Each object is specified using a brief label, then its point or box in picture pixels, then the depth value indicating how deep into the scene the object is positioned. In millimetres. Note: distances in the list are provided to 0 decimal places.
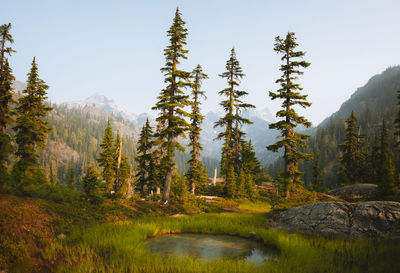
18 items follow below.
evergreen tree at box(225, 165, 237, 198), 25984
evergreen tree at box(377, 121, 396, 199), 21016
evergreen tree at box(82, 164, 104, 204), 13883
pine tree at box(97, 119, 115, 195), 33281
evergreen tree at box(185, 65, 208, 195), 26500
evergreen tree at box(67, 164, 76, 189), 54625
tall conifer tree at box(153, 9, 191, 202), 18609
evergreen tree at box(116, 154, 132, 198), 35759
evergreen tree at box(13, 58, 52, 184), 22422
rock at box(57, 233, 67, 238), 8464
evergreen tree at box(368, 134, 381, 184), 42338
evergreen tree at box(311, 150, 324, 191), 57169
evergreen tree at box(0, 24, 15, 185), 21344
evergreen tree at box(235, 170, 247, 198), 26355
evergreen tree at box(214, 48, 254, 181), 28609
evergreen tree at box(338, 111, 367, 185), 42300
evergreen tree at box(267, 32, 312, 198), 23422
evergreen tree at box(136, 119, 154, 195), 30375
